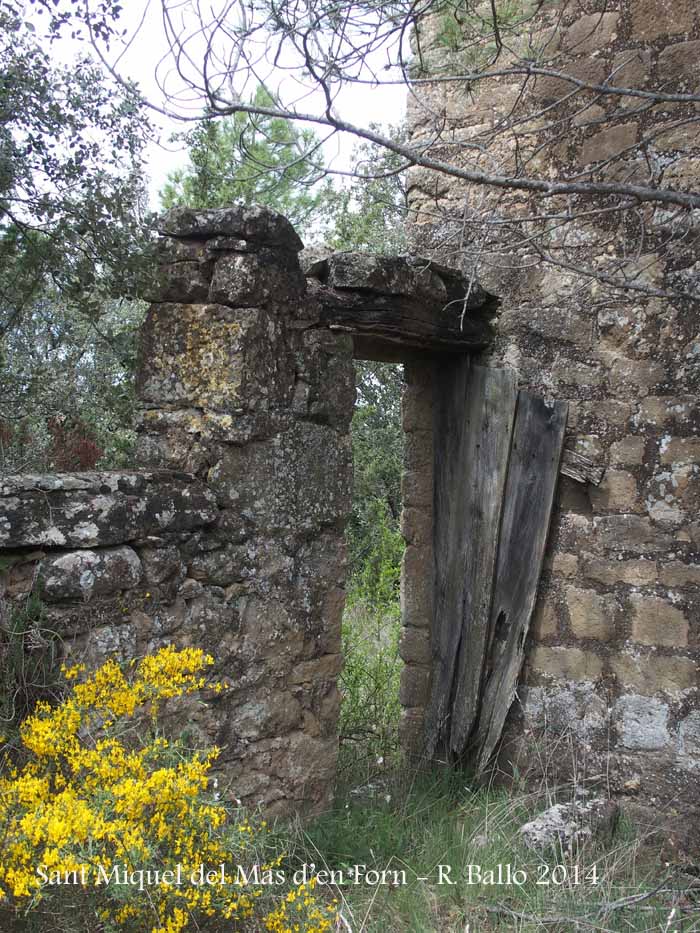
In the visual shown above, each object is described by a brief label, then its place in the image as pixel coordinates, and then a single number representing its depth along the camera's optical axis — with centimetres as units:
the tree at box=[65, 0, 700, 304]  373
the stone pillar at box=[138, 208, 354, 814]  308
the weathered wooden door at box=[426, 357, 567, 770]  399
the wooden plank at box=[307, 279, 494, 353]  346
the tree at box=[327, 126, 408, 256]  835
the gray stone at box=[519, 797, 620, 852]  340
